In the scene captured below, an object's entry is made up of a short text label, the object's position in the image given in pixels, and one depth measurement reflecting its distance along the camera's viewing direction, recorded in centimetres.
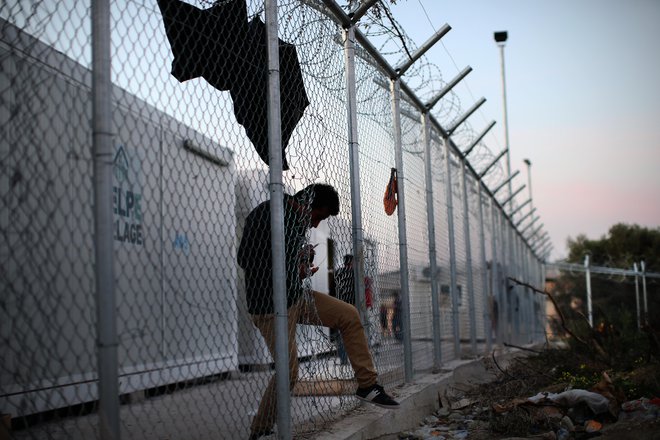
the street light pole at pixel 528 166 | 3463
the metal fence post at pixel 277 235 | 323
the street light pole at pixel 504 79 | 2212
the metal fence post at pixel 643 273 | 1839
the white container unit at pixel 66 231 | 252
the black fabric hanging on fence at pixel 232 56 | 301
